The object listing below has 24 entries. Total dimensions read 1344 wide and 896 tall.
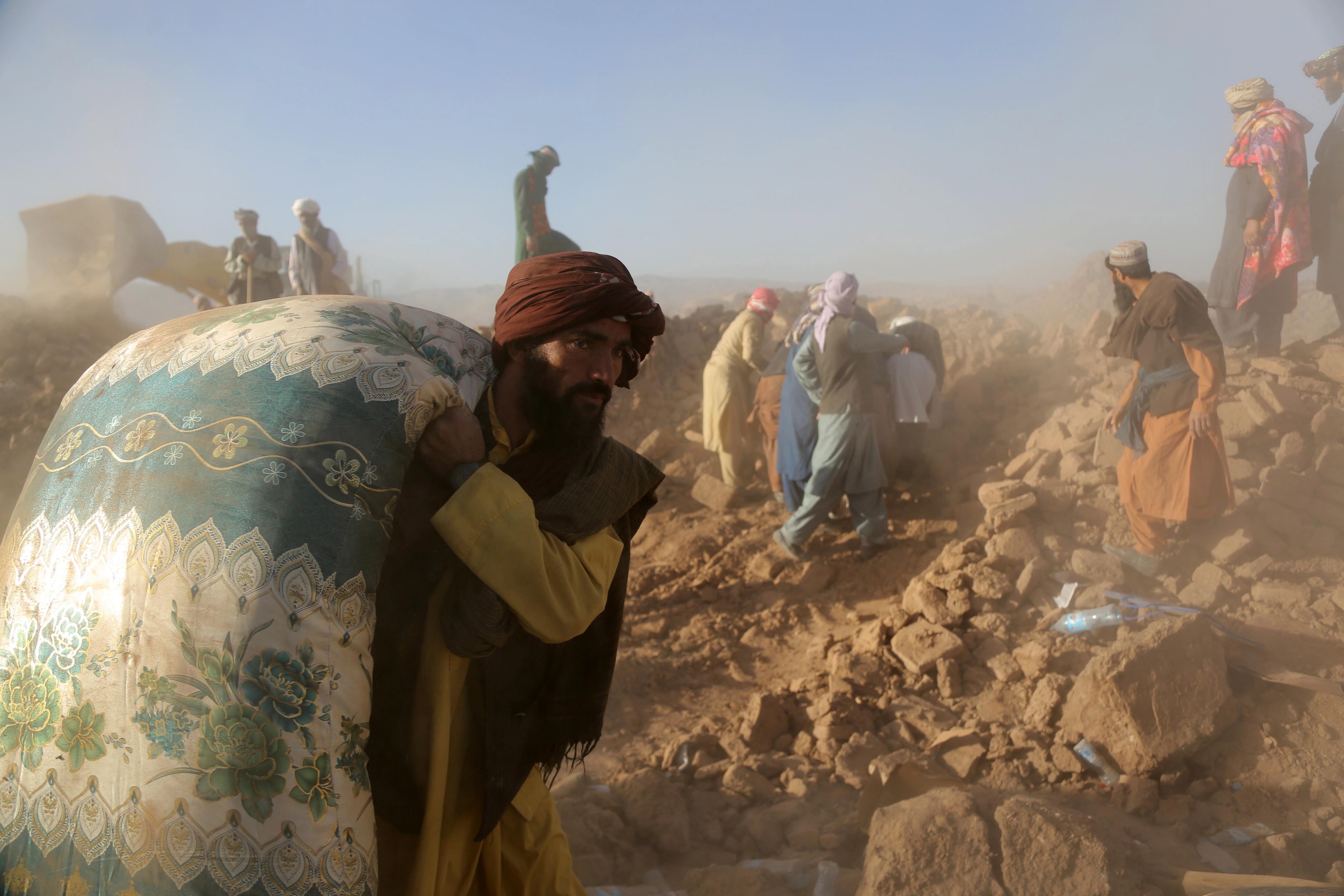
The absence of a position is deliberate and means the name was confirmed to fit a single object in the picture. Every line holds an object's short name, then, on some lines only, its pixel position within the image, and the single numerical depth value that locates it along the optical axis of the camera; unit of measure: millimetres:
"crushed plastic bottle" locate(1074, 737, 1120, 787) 3363
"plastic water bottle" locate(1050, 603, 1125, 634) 4180
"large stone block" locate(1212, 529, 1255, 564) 4754
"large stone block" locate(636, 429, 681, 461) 9320
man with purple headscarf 5938
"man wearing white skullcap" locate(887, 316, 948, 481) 6844
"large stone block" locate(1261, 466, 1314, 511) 5078
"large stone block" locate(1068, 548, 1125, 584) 4762
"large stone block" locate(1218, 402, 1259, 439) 5465
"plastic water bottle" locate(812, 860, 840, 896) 2625
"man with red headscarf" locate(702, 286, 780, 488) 8133
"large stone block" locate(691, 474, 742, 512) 8016
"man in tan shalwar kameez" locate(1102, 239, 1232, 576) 4457
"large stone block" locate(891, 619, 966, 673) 4336
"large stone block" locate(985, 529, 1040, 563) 4988
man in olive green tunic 7781
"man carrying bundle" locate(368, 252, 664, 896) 1479
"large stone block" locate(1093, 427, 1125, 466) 5855
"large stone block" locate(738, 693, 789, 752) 3885
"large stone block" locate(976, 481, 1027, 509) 5512
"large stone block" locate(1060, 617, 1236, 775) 3324
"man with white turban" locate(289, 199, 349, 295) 8125
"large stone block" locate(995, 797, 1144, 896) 2332
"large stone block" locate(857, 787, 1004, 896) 2400
